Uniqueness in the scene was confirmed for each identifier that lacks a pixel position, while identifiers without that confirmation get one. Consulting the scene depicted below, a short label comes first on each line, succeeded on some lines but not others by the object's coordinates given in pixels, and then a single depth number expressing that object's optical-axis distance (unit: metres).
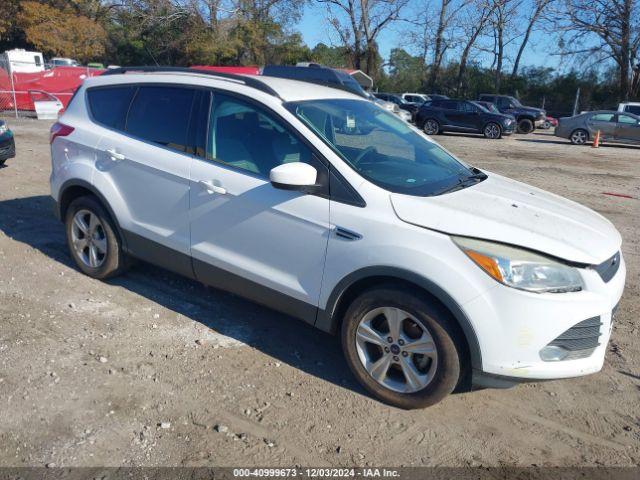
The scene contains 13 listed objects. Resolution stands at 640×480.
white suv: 2.94
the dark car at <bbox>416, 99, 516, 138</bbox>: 22.88
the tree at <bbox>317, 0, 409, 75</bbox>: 43.12
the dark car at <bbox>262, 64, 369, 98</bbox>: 16.22
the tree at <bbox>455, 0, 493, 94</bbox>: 45.56
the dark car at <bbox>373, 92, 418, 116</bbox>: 29.06
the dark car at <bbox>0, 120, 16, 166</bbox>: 9.00
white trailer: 23.33
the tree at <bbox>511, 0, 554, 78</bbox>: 43.16
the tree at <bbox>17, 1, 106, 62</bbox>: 43.53
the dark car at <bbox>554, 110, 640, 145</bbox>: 21.00
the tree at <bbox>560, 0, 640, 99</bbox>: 39.50
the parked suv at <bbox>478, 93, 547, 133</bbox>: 27.05
